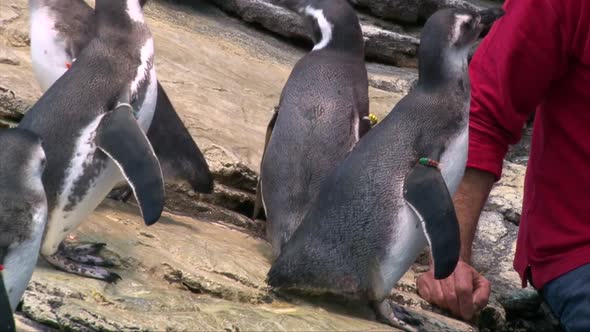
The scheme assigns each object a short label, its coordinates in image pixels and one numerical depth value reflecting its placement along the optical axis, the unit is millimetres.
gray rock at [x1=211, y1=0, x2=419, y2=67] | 12273
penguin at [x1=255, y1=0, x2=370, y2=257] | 7141
